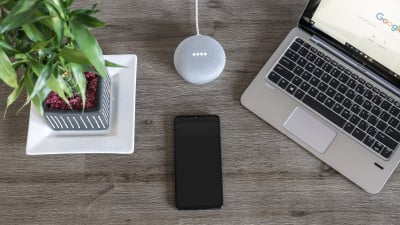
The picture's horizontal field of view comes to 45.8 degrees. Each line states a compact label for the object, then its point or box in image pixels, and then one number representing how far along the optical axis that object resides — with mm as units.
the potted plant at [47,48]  513
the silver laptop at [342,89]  737
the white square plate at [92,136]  754
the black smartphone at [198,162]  729
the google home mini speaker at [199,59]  771
